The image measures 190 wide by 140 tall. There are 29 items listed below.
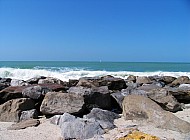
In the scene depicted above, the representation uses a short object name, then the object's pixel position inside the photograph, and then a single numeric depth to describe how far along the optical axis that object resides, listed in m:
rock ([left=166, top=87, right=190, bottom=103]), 4.75
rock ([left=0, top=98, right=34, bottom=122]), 3.52
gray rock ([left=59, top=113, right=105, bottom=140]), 2.72
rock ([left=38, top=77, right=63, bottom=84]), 5.88
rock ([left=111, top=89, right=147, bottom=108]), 4.16
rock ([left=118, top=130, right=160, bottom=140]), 2.48
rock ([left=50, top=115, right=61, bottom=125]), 3.30
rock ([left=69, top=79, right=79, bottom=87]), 5.94
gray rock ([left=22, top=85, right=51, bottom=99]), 4.01
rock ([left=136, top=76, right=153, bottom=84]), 6.82
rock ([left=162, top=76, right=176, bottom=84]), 7.56
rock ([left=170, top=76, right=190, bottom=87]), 6.92
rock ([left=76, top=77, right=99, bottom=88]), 5.24
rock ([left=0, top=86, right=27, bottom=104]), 4.06
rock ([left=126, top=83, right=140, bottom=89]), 5.83
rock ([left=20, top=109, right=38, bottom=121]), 3.51
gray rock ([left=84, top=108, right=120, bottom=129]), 3.18
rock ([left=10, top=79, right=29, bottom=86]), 6.01
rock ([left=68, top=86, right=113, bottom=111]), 3.84
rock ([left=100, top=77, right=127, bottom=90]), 5.54
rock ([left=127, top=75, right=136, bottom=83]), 7.51
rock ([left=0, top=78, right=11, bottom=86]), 6.68
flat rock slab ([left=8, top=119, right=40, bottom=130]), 3.10
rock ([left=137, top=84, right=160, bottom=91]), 4.89
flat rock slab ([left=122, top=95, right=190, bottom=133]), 3.04
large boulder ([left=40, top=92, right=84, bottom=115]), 3.52
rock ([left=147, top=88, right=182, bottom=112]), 4.01
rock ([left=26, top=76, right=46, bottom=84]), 6.10
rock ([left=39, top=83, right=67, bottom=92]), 4.38
